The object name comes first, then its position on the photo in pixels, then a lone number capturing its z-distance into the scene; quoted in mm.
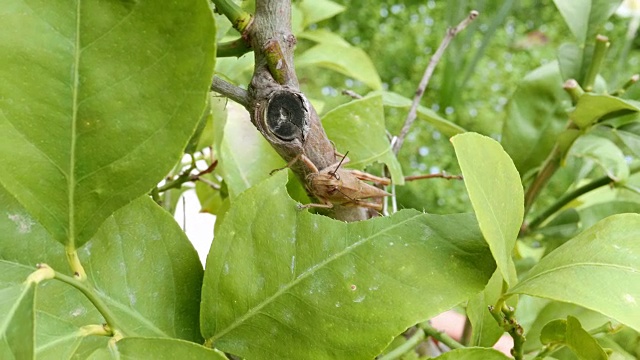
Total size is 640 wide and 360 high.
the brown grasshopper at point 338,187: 298
